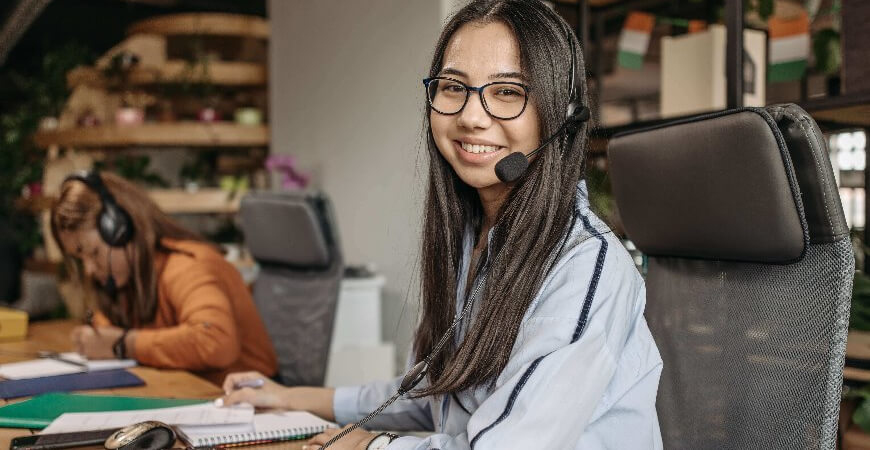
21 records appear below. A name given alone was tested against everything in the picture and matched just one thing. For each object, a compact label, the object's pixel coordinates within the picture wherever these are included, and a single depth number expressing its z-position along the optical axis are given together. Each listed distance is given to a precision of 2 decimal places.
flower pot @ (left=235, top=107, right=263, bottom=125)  4.62
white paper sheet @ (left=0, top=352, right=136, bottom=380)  1.66
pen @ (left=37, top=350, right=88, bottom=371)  1.77
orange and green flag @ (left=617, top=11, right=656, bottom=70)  2.74
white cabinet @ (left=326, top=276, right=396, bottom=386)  3.29
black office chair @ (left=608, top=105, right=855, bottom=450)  0.91
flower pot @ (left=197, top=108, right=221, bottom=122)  4.43
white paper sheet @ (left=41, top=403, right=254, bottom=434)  1.22
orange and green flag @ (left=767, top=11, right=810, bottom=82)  2.03
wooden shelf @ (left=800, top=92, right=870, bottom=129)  1.51
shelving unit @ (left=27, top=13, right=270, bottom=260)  4.39
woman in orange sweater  1.83
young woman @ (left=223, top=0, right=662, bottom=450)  0.84
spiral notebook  1.16
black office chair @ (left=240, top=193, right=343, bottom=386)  2.05
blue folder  1.48
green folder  1.25
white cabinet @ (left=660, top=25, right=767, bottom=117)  2.24
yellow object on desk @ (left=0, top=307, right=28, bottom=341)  2.17
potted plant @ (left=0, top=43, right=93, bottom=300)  4.94
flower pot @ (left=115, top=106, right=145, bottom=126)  4.47
